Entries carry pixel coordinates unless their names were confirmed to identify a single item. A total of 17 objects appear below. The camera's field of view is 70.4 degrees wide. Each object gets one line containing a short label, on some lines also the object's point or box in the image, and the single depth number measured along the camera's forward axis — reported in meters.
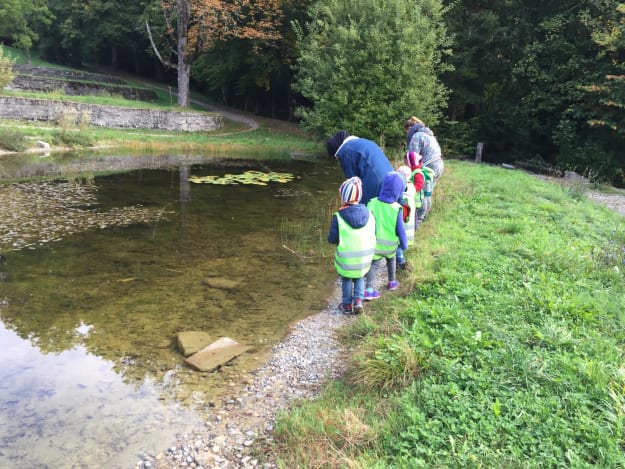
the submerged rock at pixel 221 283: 7.25
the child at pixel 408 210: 7.16
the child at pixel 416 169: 8.17
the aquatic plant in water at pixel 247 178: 16.33
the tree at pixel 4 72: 21.45
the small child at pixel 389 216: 6.16
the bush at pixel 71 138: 21.62
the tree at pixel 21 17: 39.97
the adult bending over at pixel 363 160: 6.61
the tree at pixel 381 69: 19.73
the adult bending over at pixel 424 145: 9.05
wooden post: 23.64
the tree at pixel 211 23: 30.64
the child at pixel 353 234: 5.67
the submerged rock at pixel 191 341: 5.29
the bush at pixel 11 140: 19.19
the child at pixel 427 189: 9.10
